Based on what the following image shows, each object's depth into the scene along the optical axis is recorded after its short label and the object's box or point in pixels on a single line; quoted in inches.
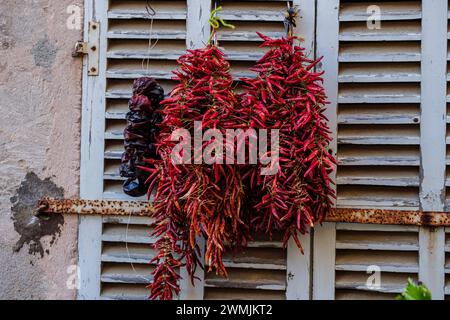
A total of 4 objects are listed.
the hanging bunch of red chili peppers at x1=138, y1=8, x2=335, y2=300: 85.0
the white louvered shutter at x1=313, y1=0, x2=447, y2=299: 95.0
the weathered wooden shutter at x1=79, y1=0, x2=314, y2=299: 98.3
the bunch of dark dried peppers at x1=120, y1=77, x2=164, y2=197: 93.0
